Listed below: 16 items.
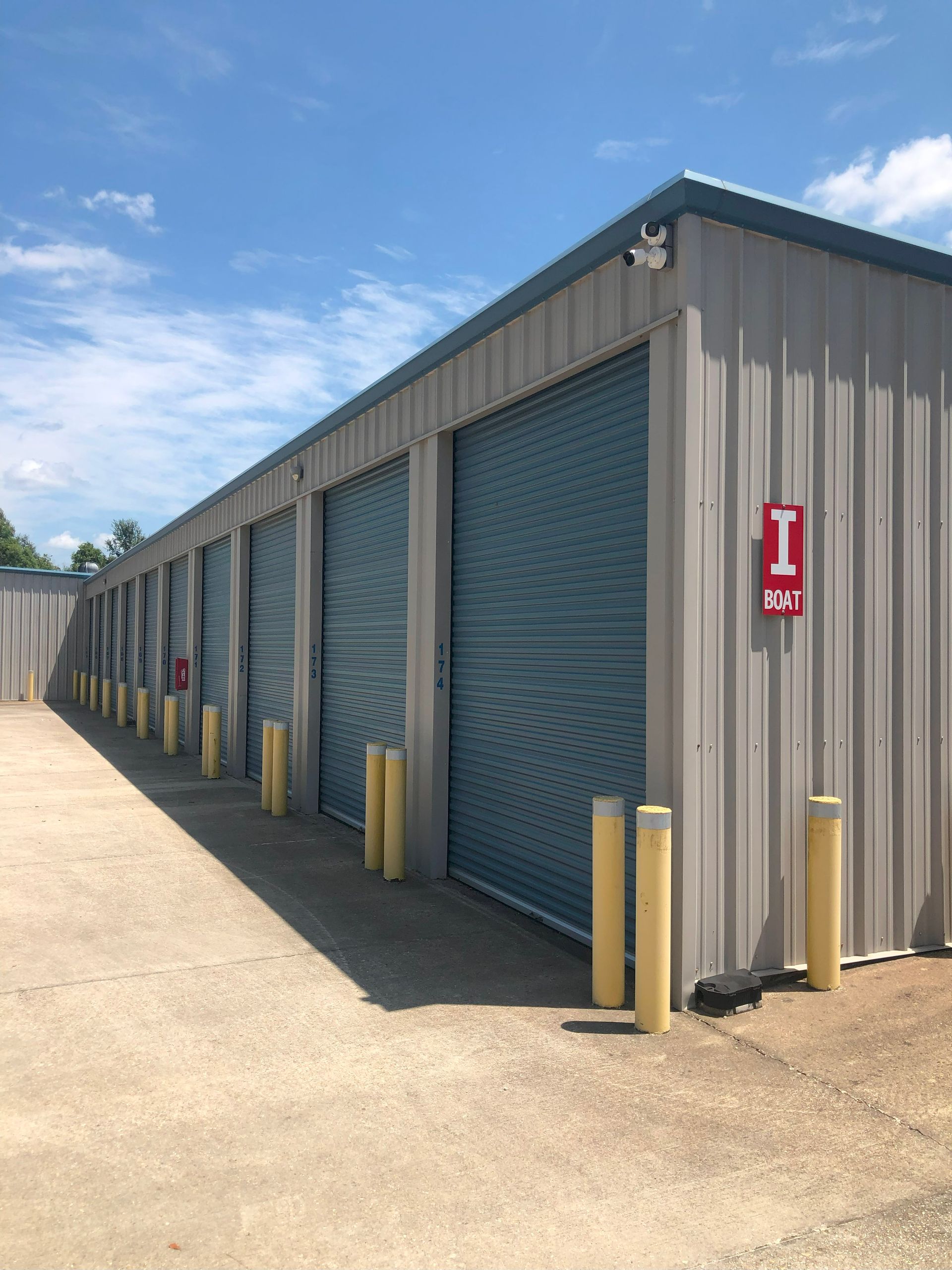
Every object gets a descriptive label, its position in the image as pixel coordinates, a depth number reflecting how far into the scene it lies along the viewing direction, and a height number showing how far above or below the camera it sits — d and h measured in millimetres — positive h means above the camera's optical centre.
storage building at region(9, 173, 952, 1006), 5363 +544
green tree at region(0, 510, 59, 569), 115500 +12746
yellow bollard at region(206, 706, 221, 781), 14297 -1320
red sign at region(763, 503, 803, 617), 5555 +571
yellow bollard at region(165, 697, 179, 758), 17312 -1318
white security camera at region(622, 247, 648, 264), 5371 +2237
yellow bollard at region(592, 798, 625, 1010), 5152 -1317
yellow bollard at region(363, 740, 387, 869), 8414 -1317
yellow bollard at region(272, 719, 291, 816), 11164 -1336
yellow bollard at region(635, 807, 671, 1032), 4789 -1332
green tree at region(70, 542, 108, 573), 105269 +11292
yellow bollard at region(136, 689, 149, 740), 20406 -1286
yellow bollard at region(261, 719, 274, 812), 11297 -1194
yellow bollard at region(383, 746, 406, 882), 8031 -1318
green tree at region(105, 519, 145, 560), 124250 +15461
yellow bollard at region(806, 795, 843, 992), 5359 -1305
